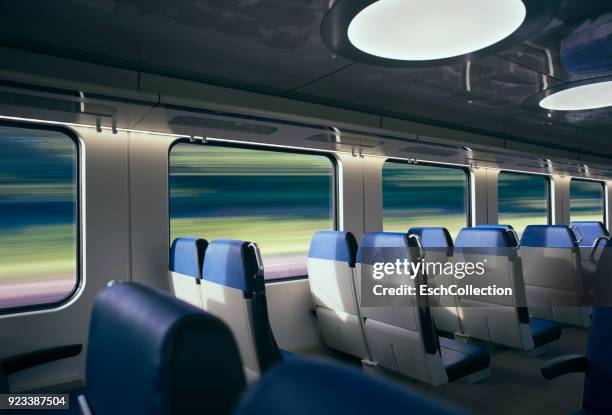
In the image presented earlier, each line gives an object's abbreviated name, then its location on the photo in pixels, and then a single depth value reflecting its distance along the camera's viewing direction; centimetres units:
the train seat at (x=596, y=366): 172
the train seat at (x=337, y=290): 325
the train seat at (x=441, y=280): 416
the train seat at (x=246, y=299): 217
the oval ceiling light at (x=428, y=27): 198
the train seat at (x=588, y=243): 538
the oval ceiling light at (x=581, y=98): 353
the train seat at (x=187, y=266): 279
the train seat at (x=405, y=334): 271
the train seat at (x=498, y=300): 357
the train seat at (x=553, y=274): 454
